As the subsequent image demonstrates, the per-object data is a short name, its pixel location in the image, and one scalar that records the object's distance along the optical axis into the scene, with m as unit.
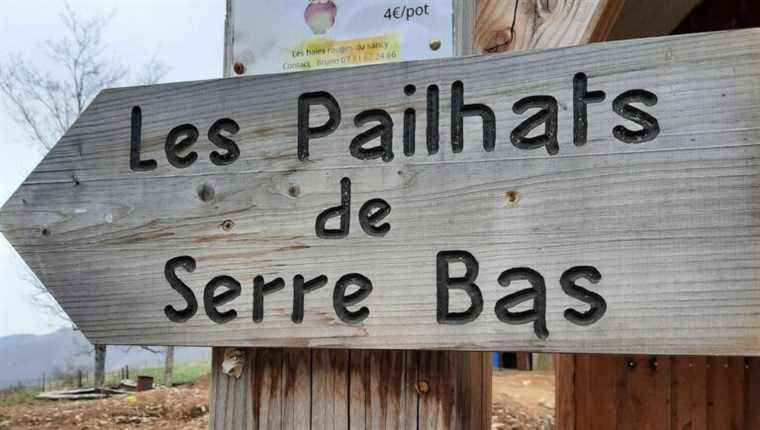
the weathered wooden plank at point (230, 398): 1.10
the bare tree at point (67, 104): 8.67
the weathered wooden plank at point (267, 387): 1.08
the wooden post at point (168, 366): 8.80
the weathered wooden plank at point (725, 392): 3.17
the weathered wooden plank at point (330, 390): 1.06
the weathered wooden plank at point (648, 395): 3.30
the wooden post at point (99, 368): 8.62
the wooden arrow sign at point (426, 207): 0.86
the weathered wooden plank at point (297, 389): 1.07
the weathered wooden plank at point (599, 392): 3.35
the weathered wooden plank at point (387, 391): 1.03
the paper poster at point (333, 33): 1.10
